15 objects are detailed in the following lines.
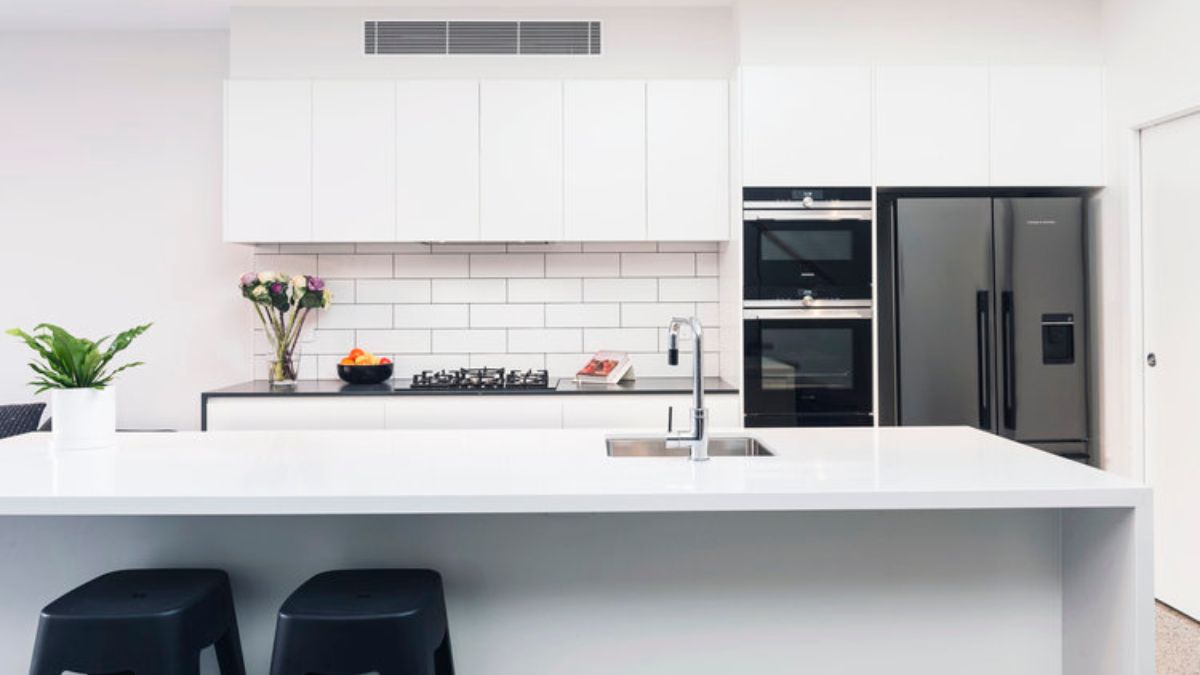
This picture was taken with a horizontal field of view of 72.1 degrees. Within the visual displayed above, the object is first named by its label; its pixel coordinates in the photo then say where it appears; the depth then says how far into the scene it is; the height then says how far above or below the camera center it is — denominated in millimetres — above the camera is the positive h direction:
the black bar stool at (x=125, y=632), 1631 -575
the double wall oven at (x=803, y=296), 3637 +205
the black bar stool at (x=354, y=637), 1626 -581
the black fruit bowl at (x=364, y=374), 3838 -140
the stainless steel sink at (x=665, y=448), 2350 -304
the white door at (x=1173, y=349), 3238 -34
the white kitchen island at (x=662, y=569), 1960 -543
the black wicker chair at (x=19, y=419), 3518 -319
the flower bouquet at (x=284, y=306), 3812 +185
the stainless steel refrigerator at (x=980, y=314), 3557 +119
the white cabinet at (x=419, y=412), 3586 -296
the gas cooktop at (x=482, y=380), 3695 -167
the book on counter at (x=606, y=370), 3781 -124
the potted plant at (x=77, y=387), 2064 -107
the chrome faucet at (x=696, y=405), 2025 -155
